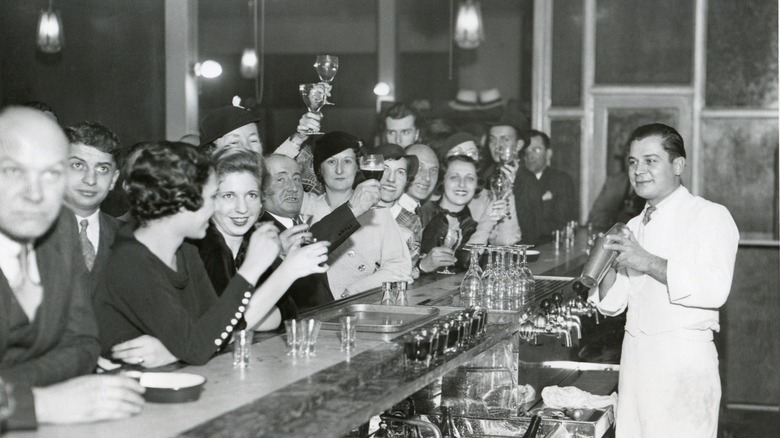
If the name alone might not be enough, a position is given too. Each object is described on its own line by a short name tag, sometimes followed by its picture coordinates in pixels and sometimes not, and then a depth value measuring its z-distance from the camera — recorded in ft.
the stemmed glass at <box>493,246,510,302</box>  13.62
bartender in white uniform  12.76
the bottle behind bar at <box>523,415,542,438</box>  11.52
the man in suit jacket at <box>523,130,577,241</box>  29.99
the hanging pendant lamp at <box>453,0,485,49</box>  33.81
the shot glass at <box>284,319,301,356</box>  9.37
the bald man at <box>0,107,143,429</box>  6.92
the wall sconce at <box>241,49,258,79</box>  36.17
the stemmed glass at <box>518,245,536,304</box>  14.33
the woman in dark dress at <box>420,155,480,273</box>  18.04
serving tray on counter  10.84
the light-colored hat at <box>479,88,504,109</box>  38.88
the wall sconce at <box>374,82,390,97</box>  38.93
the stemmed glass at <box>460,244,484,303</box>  13.48
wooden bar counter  6.97
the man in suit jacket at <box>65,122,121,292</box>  12.33
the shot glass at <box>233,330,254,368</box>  8.86
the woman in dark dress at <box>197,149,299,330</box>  10.50
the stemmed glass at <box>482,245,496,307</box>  13.61
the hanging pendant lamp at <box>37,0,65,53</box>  25.99
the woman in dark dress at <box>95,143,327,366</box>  8.50
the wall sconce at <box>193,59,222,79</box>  31.42
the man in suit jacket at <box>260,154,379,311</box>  13.16
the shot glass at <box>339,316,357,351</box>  9.71
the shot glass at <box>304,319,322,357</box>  9.38
